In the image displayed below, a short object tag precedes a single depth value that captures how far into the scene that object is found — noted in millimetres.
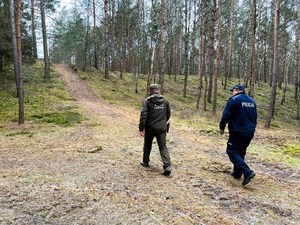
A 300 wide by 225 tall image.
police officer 5137
